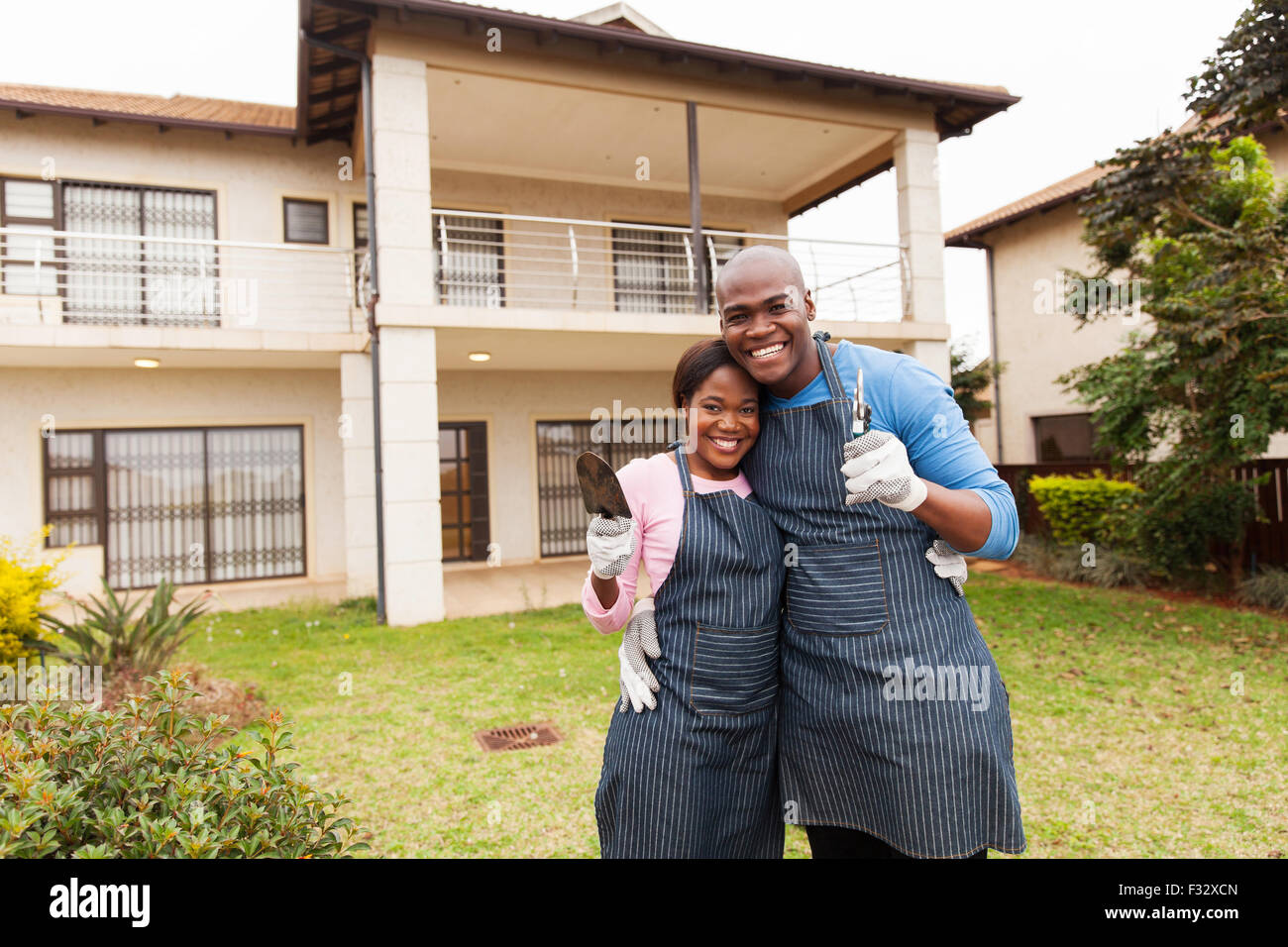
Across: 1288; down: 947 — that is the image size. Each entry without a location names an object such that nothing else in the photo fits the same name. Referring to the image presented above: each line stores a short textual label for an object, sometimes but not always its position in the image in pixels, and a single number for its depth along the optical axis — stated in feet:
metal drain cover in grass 16.02
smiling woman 6.07
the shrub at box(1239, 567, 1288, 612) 28.04
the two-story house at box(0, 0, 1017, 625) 27.68
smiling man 5.57
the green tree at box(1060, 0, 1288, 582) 23.27
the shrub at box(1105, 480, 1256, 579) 30.96
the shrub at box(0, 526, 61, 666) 14.92
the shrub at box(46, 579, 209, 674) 17.01
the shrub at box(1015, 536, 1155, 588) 33.30
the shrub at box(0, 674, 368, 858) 5.10
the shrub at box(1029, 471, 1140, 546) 37.35
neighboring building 47.55
